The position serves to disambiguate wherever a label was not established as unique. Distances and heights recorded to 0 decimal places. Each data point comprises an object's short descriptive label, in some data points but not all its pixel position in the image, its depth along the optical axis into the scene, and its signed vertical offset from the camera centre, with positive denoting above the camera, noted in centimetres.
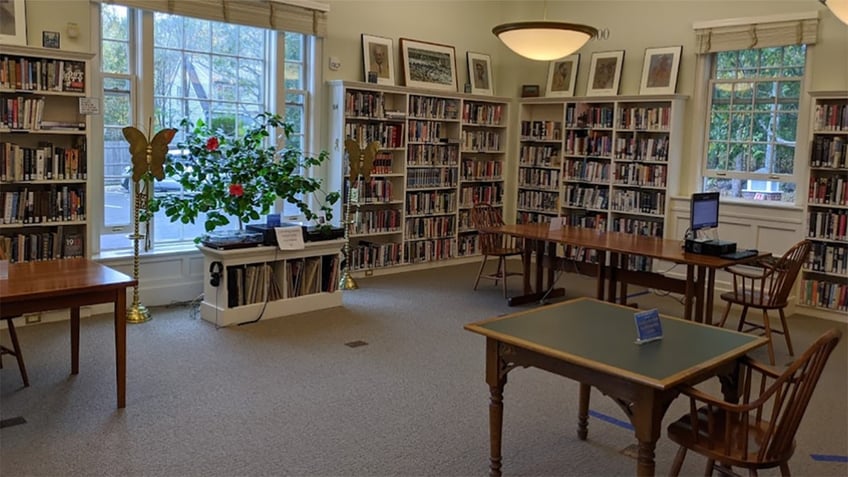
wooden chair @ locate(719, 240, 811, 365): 515 -78
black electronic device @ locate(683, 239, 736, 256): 544 -52
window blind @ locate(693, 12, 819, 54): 666 +138
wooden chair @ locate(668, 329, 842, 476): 252 -92
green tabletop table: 258 -69
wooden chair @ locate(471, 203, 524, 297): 719 -67
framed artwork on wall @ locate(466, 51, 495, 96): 877 +116
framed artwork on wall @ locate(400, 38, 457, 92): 808 +116
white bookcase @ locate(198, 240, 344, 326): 570 -97
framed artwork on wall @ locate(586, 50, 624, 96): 812 +112
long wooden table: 544 -72
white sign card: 589 -60
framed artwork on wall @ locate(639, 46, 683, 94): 761 +111
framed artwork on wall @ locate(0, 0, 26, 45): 541 +98
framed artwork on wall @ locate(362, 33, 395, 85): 773 +114
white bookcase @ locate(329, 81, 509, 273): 759 +1
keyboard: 537 -56
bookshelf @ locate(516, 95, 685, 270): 767 +14
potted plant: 600 -14
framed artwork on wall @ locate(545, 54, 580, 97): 854 +113
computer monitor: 554 -26
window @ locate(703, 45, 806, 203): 701 +56
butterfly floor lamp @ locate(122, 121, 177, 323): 554 -3
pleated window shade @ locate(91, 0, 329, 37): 624 +135
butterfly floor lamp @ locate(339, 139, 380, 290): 689 -2
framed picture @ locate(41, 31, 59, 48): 560 +89
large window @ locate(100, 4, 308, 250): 610 +71
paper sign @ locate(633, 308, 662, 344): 298 -61
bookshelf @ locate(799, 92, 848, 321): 641 -22
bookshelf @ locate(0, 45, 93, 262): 537 +1
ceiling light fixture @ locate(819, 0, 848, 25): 402 +96
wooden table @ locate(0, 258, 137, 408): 359 -66
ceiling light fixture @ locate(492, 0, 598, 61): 519 +97
